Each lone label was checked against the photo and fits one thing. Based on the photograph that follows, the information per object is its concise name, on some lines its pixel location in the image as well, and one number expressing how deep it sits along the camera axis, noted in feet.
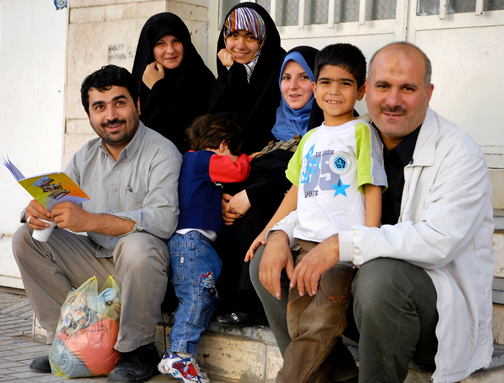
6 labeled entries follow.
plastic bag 9.59
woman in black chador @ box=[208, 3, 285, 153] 11.68
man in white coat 6.77
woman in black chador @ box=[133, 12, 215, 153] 13.01
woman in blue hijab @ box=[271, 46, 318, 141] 10.57
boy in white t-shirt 7.44
